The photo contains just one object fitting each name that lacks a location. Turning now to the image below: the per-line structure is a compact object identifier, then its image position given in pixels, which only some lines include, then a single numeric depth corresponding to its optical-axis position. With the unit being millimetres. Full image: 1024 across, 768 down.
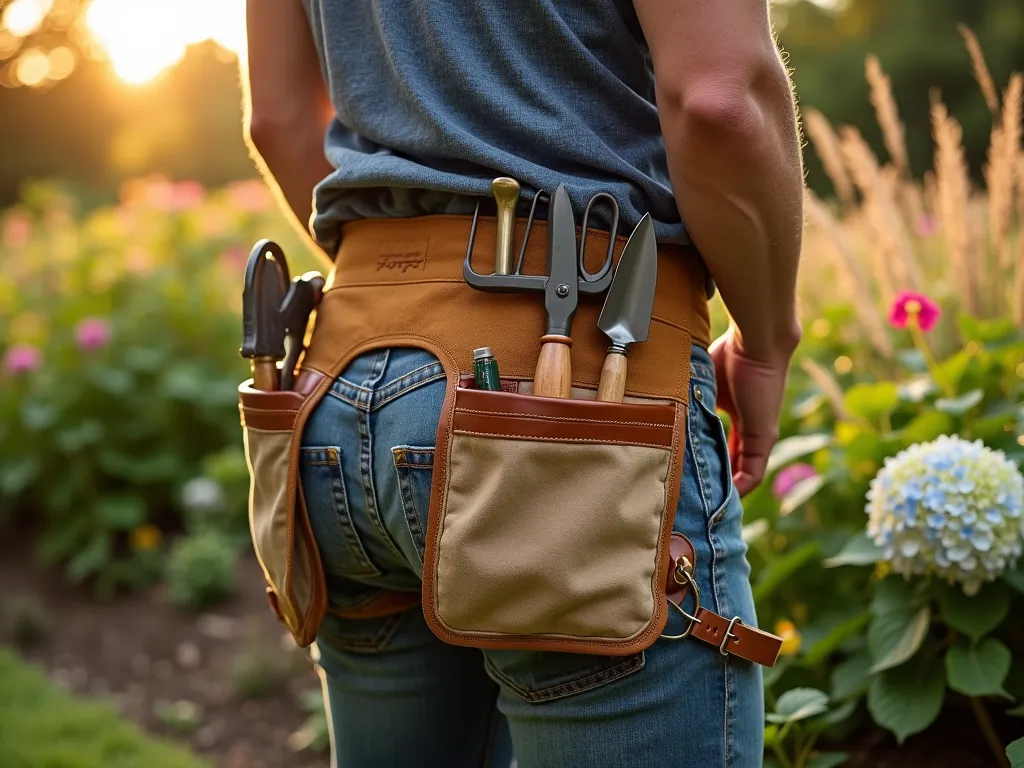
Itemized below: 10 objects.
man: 978
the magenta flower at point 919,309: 2281
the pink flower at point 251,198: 6137
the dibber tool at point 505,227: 1027
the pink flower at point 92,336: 4461
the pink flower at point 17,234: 5707
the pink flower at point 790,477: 2342
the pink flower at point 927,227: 3274
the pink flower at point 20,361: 4535
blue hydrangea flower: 1704
